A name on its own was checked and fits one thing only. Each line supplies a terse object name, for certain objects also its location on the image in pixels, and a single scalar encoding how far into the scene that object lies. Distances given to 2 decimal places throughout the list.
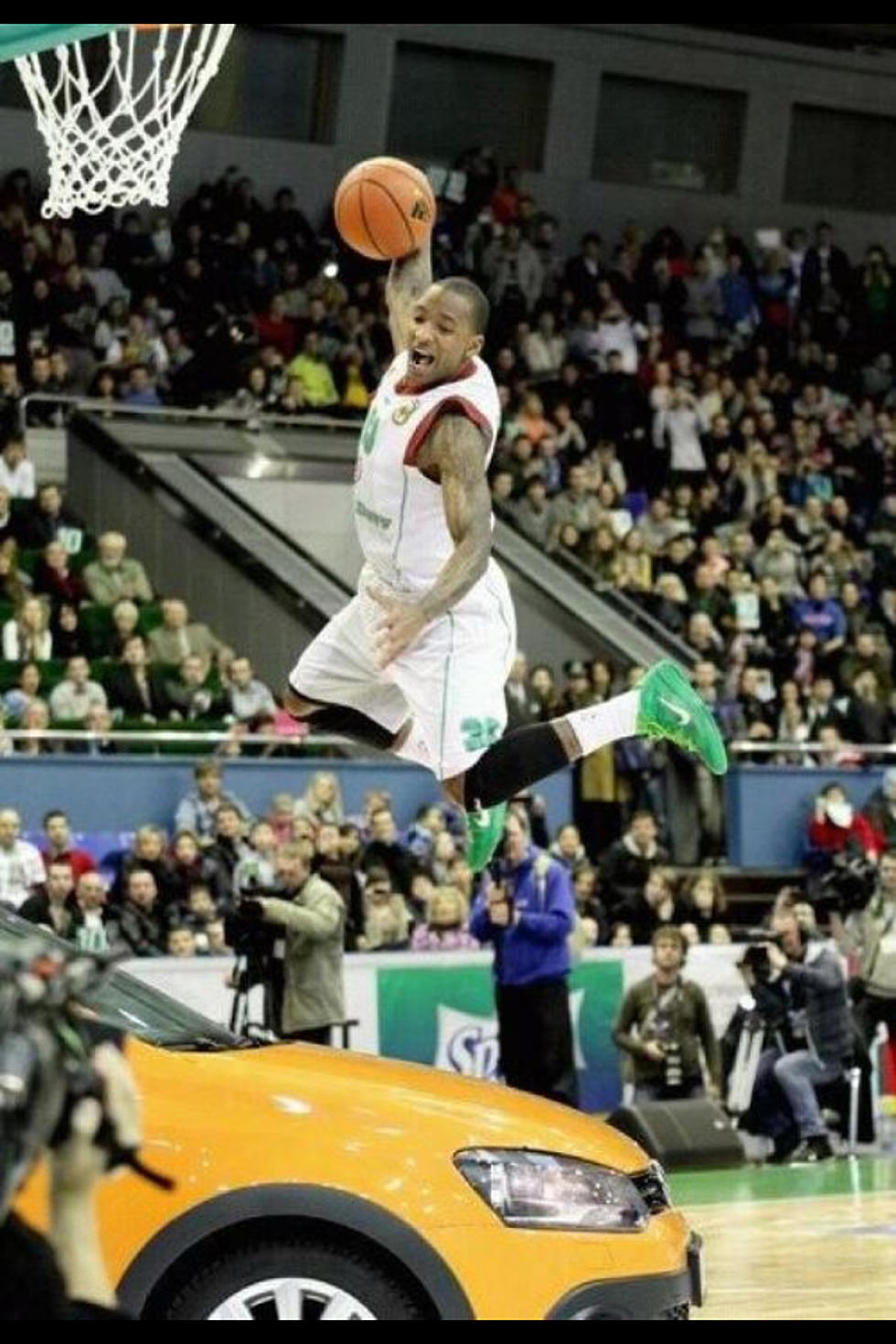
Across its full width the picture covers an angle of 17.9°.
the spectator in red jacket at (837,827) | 23.55
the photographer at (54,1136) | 4.32
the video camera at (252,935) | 15.12
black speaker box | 15.98
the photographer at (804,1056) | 17.98
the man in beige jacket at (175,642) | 21.67
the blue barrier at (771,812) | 23.91
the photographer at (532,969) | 15.84
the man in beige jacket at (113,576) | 21.94
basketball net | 10.47
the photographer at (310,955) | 15.06
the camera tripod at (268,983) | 15.31
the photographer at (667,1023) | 17.62
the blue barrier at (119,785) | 20.02
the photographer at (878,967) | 19.22
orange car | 6.86
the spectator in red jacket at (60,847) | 17.78
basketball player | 8.45
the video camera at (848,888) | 20.59
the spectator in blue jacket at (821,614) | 26.31
